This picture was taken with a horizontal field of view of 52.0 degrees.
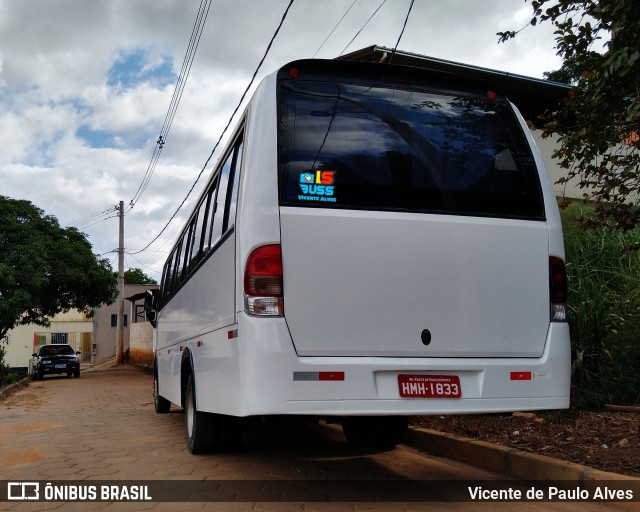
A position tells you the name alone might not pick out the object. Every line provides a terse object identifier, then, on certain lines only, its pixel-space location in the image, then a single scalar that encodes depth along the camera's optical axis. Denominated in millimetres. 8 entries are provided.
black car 27031
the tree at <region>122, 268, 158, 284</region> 85375
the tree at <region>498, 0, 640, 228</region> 4754
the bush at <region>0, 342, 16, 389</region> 20689
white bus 4078
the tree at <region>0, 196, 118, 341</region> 22797
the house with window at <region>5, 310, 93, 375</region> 58500
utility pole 34625
